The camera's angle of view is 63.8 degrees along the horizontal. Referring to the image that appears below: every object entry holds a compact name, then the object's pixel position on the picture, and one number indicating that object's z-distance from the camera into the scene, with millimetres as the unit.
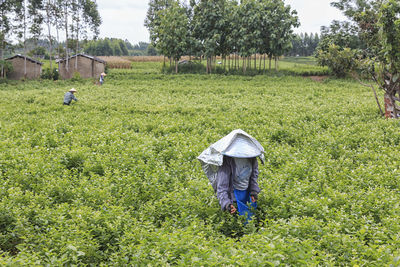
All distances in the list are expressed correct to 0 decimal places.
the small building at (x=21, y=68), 41653
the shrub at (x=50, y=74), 39678
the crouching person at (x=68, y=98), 18250
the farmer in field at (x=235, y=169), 5500
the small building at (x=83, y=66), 44469
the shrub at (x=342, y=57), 16750
